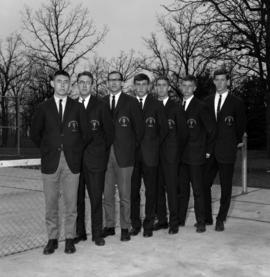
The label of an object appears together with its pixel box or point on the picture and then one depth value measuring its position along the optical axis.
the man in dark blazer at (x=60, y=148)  4.98
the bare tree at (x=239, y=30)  17.89
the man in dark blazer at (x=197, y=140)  6.17
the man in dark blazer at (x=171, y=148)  6.02
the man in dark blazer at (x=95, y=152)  5.33
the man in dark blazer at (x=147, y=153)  5.80
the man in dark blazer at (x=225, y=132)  6.24
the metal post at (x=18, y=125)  22.64
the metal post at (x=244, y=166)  9.84
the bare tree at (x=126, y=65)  53.72
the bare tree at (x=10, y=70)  50.62
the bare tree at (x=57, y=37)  35.66
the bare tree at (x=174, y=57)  35.12
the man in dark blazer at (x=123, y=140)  5.57
